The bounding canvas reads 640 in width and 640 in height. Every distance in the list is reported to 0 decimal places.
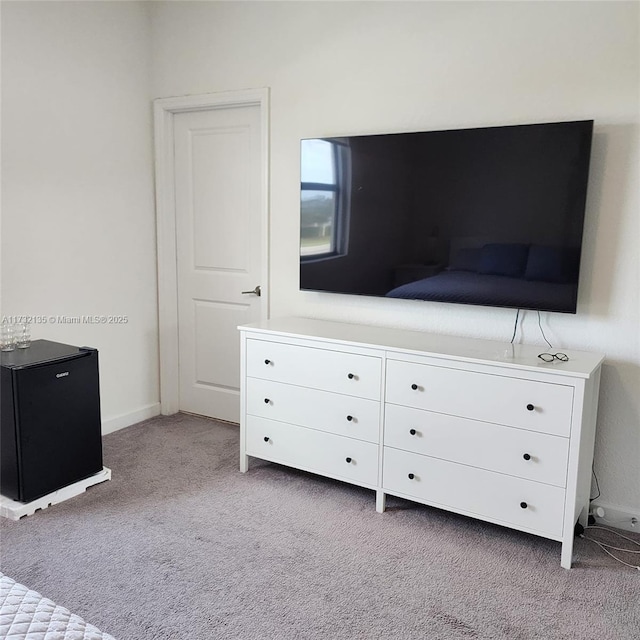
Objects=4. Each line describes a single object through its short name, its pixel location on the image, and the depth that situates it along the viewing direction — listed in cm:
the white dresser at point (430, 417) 234
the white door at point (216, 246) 365
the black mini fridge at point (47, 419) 264
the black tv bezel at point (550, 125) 246
